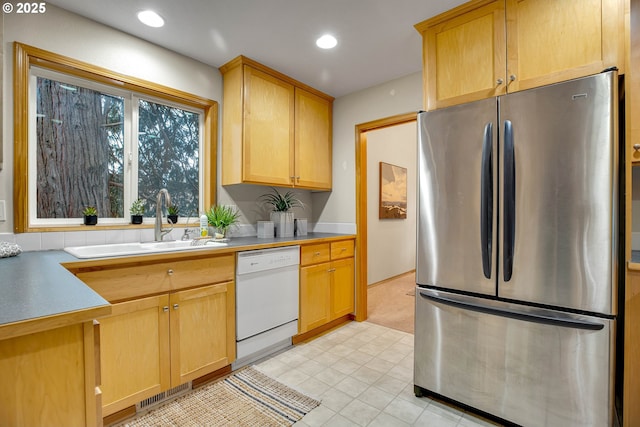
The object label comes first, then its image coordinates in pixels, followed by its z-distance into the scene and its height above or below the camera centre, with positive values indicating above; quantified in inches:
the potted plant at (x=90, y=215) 80.8 -0.5
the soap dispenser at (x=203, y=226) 98.3 -4.4
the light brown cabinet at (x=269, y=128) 101.1 +31.0
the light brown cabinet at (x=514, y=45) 58.0 +35.9
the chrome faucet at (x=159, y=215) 87.6 -0.7
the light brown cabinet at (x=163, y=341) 63.1 -30.3
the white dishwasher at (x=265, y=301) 86.0 -27.3
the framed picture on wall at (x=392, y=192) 183.0 +12.8
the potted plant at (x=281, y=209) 117.3 +1.2
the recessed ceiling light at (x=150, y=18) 76.5 +50.8
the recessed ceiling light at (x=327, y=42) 88.2 +51.1
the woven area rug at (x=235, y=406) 65.5 -45.3
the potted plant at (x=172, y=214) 95.3 -0.4
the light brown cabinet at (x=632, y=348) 53.7 -24.8
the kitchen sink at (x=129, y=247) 65.4 -9.0
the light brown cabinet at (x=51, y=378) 26.3 -15.4
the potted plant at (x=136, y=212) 89.7 +0.3
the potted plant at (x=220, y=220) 99.3 -2.5
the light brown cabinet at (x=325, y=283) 105.3 -27.0
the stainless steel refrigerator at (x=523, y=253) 53.1 -8.6
